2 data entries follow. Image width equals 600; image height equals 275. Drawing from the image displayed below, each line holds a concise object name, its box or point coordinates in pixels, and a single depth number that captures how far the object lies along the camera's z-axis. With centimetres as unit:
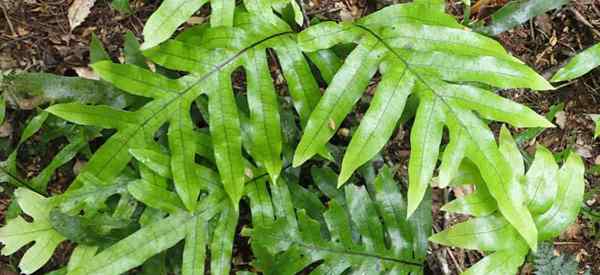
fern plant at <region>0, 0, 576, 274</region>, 206
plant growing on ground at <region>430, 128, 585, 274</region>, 217
